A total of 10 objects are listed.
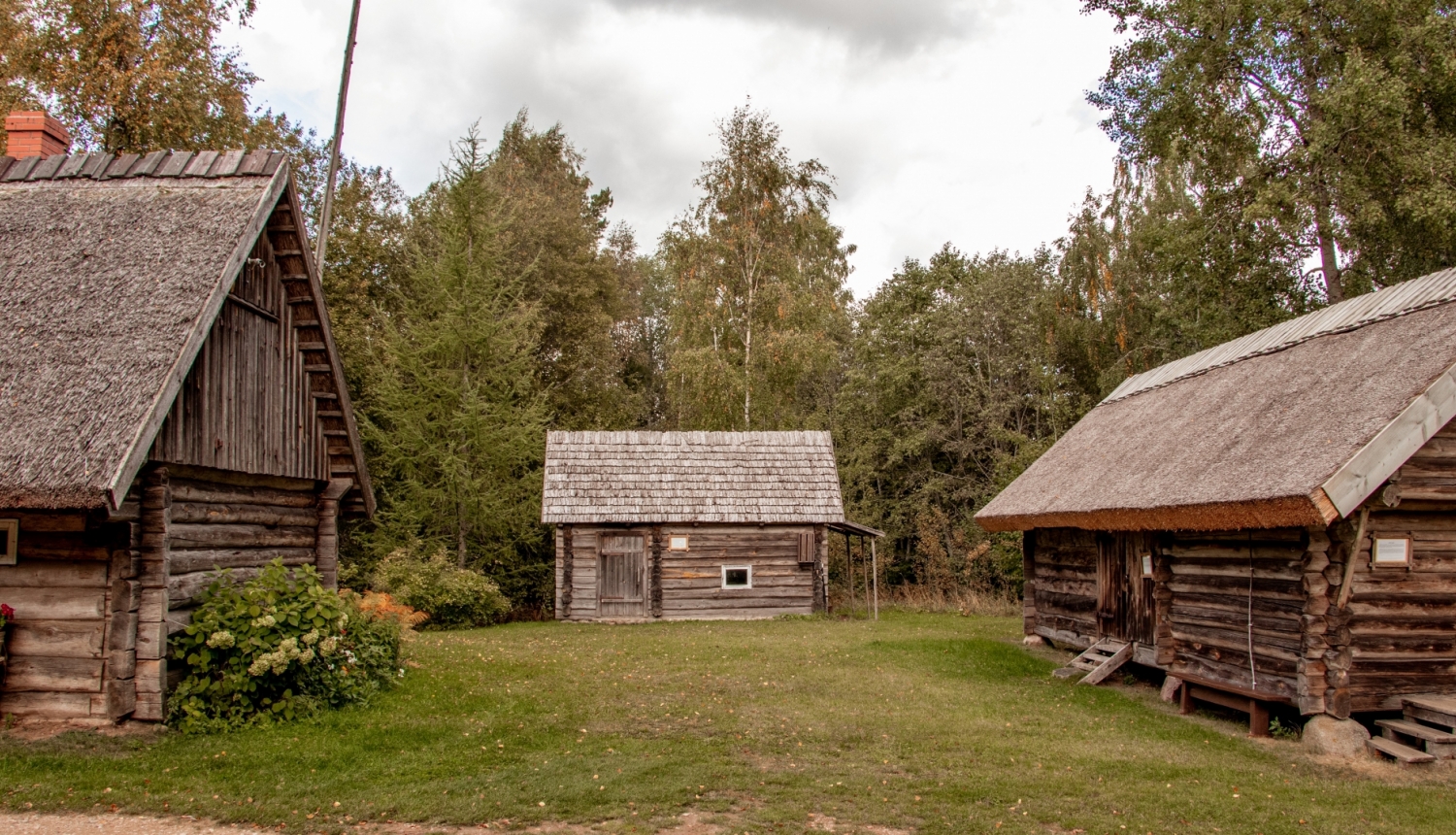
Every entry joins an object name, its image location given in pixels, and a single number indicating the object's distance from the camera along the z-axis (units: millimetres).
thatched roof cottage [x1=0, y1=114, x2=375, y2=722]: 8414
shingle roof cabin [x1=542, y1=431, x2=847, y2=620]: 23203
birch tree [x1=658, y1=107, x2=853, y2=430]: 29609
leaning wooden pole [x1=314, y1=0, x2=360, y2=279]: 15133
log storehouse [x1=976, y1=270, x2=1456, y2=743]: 9461
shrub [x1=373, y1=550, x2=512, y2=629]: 21766
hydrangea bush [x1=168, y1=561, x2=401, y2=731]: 9469
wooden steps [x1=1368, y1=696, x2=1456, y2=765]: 9000
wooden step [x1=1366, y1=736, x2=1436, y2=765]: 8906
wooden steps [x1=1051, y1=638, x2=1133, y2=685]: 13680
